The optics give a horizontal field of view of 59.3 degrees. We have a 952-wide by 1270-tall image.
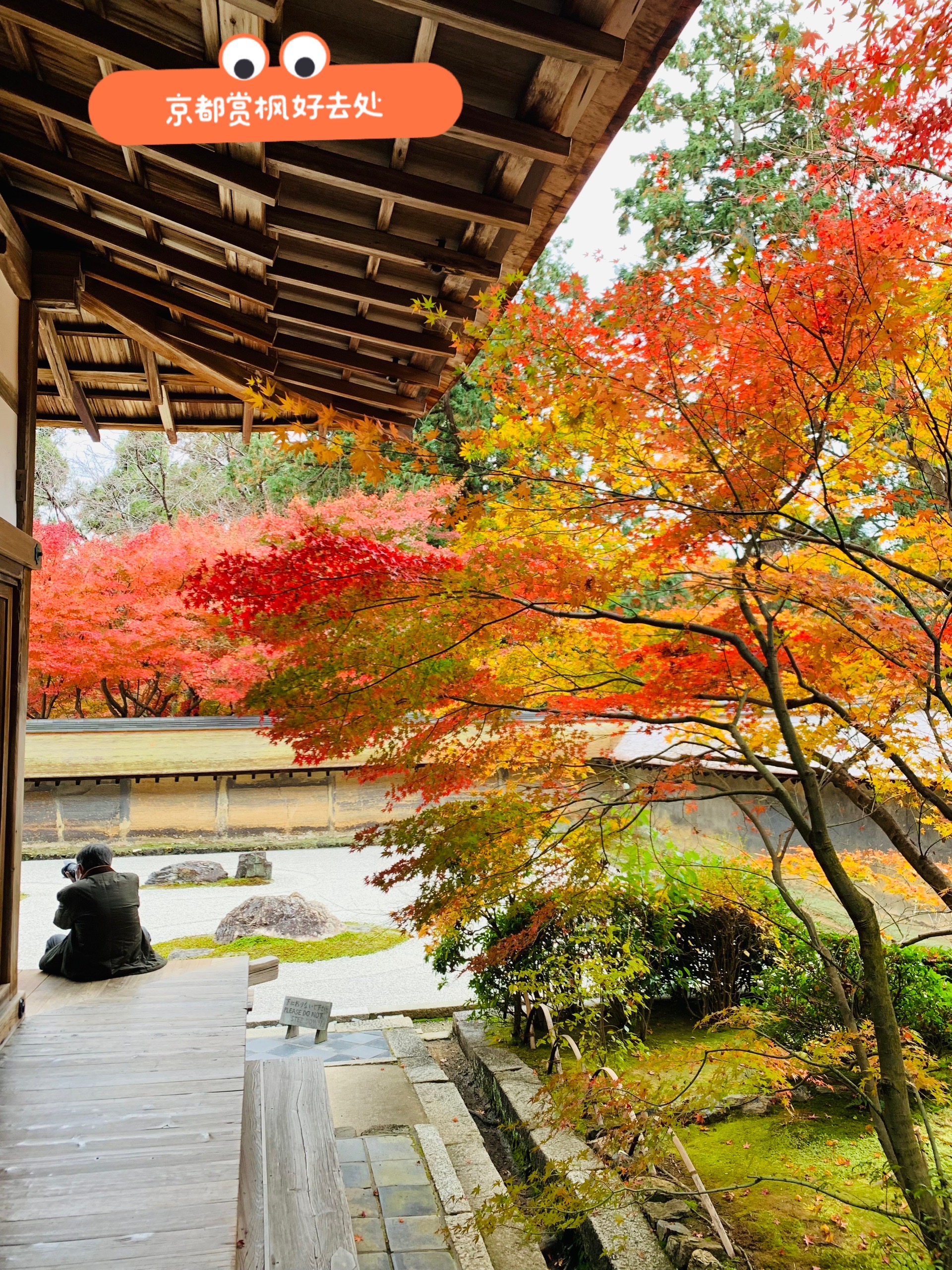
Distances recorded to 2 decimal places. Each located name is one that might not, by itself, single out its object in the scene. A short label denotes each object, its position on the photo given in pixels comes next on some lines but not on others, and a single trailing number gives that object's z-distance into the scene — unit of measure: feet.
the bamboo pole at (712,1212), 12.87
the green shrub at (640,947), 20.62
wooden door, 13.20
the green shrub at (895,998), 18.79
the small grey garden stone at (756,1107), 18.78
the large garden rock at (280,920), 36.73
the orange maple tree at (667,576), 11.27
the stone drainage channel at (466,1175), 13.61
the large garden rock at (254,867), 46.24
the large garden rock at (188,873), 45.06
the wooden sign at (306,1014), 23.34
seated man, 16.43
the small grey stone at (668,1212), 14.64
